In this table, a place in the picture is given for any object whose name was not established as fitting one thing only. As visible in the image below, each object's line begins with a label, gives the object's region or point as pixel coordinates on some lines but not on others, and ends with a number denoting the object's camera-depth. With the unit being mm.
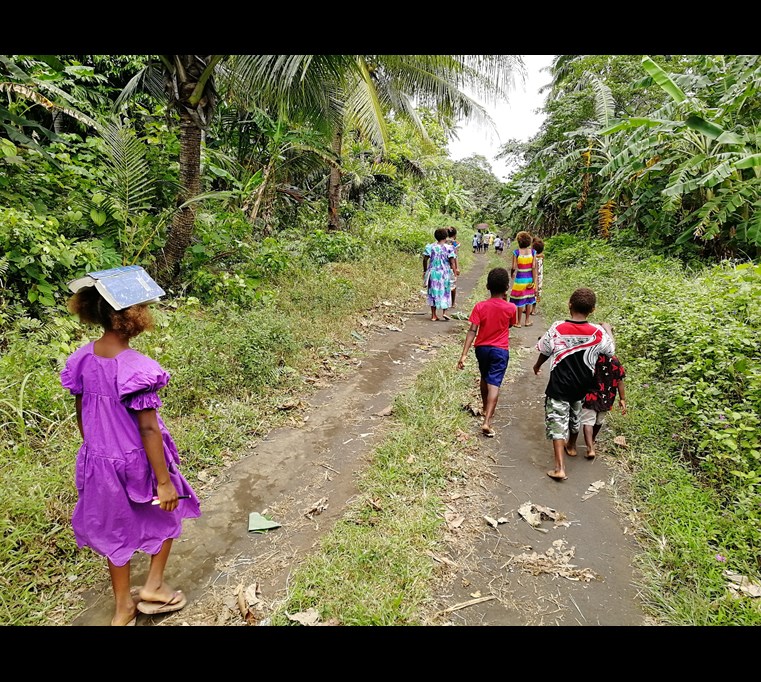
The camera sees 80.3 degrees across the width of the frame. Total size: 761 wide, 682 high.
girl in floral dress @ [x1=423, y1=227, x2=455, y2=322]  8203
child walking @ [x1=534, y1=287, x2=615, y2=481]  3688
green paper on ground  3104
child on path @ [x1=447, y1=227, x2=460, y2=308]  8356
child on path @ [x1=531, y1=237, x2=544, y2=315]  7629
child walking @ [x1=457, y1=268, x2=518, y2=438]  4250
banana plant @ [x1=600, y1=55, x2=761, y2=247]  6891
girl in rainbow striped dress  7386
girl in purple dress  2074
